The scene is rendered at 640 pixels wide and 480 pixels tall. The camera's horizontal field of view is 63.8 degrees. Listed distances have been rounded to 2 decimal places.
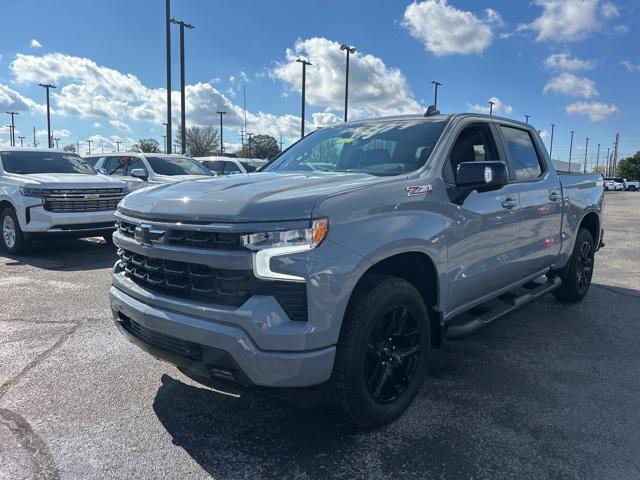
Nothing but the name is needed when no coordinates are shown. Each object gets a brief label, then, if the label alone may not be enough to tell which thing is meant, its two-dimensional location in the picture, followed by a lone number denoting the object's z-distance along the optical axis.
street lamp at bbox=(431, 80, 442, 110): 45.76
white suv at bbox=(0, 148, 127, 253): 8.12
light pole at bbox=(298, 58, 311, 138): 34.78
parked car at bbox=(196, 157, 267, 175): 16.48
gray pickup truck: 2.45
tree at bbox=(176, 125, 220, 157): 59.09
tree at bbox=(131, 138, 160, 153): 72.94
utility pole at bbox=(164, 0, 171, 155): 20.88
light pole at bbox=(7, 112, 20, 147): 73.75
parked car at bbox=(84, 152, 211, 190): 11.79
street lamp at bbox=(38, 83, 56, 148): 49.19
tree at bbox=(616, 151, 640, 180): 84.50
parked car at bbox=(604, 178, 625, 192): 64.88
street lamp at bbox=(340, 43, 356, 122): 34.53
